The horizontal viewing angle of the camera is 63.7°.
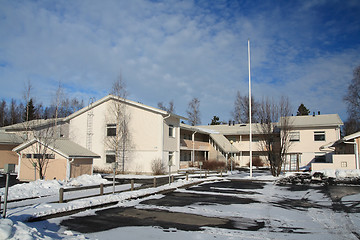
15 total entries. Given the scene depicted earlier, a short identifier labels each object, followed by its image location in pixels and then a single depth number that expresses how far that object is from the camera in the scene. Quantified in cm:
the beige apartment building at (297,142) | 3975
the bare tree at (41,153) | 2233
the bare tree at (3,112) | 6141
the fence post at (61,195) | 1229
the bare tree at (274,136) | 2825
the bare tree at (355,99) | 4596
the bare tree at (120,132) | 3158
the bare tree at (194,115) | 7023
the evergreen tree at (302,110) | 7268
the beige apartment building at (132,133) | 3075
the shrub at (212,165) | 3798
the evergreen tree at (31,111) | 5419
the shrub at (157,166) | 2995
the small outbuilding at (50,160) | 2233
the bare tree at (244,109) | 6592
